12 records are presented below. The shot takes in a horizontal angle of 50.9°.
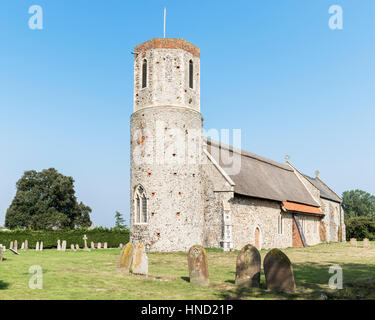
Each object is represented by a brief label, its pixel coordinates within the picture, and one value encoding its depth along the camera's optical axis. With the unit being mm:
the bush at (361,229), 54062
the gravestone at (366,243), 29656
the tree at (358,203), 99619
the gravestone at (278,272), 10633
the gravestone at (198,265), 11906
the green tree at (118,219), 65688
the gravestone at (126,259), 14773
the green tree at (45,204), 54469
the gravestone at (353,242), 32812
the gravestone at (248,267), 11430
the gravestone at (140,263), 13516
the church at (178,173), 25123
